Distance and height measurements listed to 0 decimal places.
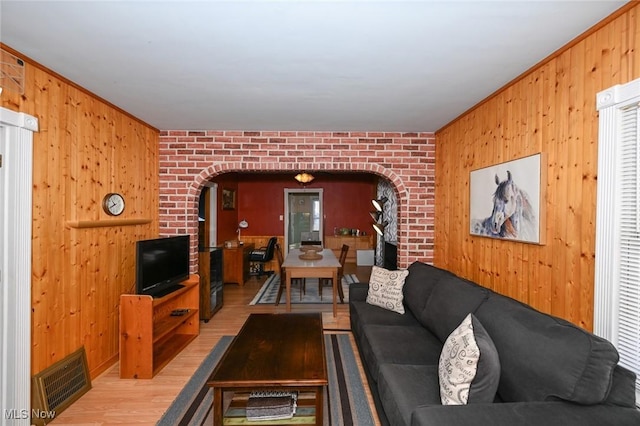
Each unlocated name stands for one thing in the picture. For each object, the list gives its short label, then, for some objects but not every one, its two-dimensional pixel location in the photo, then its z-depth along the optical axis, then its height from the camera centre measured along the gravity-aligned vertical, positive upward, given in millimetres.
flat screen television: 2883 -565
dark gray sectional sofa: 1311 -783
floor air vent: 2148 -1287
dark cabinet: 4082 -970
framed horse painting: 2164 +89
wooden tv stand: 2730 -1131
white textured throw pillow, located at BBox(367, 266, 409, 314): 3152 -793
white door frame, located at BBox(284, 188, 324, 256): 8055 +147
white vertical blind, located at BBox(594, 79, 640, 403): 1522 -55
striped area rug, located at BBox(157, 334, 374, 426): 2150 -1408
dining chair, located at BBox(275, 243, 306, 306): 4809 -1093
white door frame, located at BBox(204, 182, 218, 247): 6379 -174
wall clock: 2893 +16
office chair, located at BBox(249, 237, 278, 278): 6691 -1002
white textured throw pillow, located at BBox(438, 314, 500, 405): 1462 -727
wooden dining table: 4207 -814
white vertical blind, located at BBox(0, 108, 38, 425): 1991 -380
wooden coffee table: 1878 -996
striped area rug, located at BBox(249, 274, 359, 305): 4953 -1406
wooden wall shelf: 2498 -149
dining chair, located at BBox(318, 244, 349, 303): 4906 -1046
